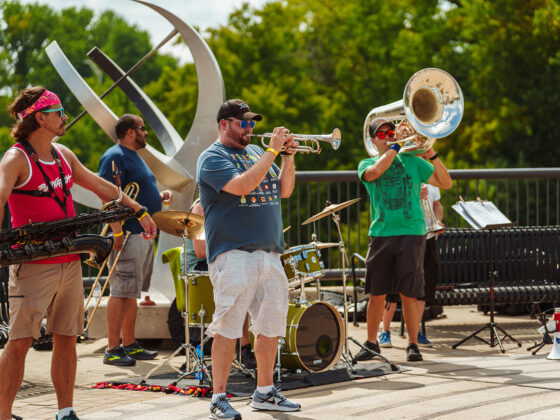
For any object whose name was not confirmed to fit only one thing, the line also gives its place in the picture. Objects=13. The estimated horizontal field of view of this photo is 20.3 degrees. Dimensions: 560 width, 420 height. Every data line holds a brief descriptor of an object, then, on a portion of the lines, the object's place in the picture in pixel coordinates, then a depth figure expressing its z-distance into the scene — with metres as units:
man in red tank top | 8.56
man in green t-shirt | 13.82
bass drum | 12.45
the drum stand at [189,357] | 12.04
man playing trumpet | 9.78
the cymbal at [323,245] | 12.72
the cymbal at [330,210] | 12.46
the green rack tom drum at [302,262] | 12.68
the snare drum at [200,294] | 12.61
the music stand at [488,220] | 15.31
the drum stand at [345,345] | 12.80
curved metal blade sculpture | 17.34
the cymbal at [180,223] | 11.73
